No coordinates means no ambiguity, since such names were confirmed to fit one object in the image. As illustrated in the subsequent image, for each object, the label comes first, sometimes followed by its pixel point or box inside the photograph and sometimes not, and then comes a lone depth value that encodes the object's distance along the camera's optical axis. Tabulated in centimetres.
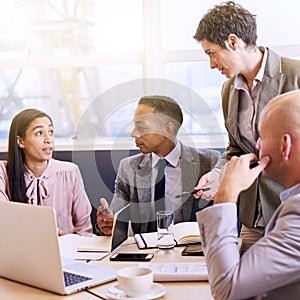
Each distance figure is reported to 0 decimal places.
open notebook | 288
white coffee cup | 224
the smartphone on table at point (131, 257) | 269
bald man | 201
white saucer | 226
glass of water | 286
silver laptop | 233
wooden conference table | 230
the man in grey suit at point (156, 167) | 339
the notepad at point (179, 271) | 241
